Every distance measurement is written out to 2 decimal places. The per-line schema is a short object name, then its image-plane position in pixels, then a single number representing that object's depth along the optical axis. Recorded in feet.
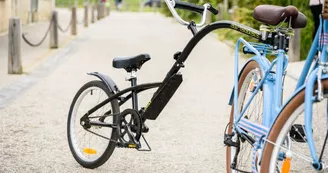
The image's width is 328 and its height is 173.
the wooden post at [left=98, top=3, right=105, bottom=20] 134.82
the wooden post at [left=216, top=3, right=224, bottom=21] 89.97
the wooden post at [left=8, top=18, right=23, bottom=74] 37.63
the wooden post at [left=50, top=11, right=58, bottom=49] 56.29
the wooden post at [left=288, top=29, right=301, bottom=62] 46.30
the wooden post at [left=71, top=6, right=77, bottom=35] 76.48
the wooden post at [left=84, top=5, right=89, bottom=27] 95.43
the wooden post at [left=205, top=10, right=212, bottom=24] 95.43
